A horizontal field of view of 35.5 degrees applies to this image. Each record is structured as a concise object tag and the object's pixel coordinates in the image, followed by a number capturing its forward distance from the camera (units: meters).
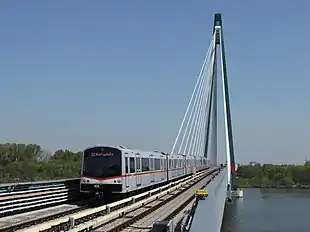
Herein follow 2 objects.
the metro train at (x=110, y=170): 19.17
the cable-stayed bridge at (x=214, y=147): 12.06
